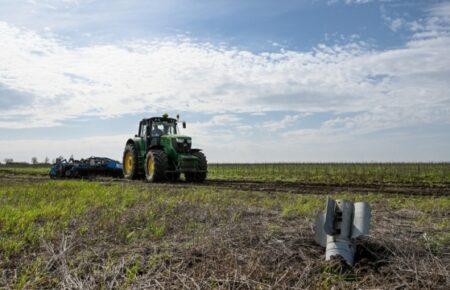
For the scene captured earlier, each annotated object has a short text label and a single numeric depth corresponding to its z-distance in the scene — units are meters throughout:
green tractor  17.84
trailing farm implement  21.53
